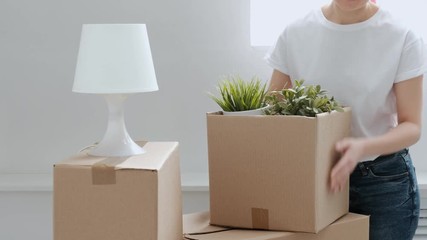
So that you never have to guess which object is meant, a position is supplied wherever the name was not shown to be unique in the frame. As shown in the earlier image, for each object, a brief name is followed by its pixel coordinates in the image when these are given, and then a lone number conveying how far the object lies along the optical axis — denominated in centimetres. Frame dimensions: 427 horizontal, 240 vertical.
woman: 247
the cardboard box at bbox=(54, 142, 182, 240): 212
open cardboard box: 229
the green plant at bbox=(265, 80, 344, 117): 230
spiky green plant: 239
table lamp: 227
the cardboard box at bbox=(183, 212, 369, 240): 234
